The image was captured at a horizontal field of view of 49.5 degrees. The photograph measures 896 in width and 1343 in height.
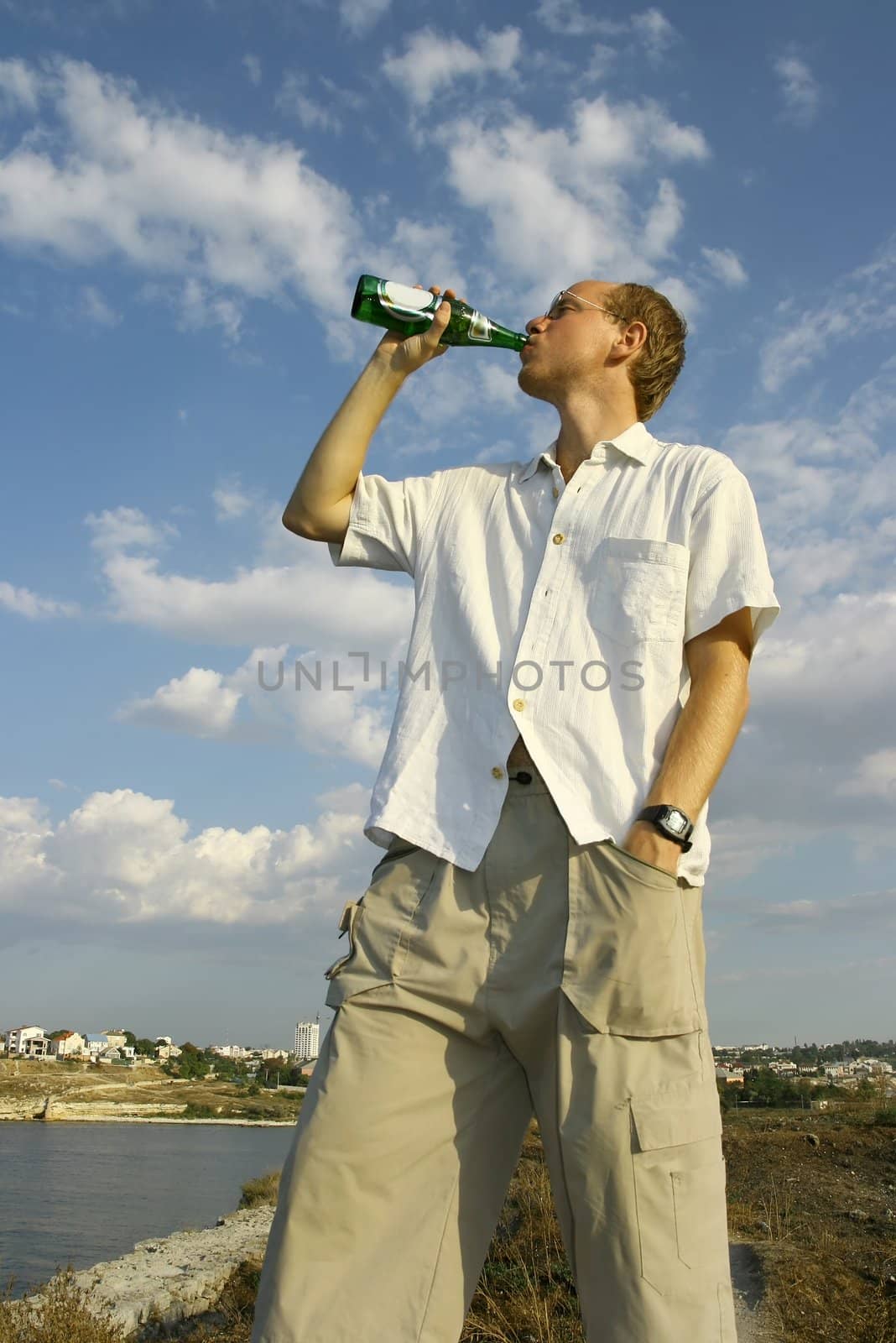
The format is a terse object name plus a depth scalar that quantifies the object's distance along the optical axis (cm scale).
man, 162
